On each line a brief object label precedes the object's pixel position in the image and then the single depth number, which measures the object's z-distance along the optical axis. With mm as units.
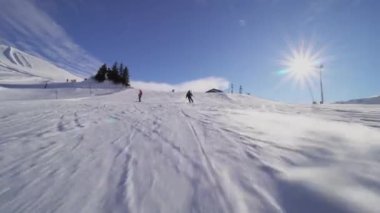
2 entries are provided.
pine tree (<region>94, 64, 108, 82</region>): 75812
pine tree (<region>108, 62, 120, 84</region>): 75938
